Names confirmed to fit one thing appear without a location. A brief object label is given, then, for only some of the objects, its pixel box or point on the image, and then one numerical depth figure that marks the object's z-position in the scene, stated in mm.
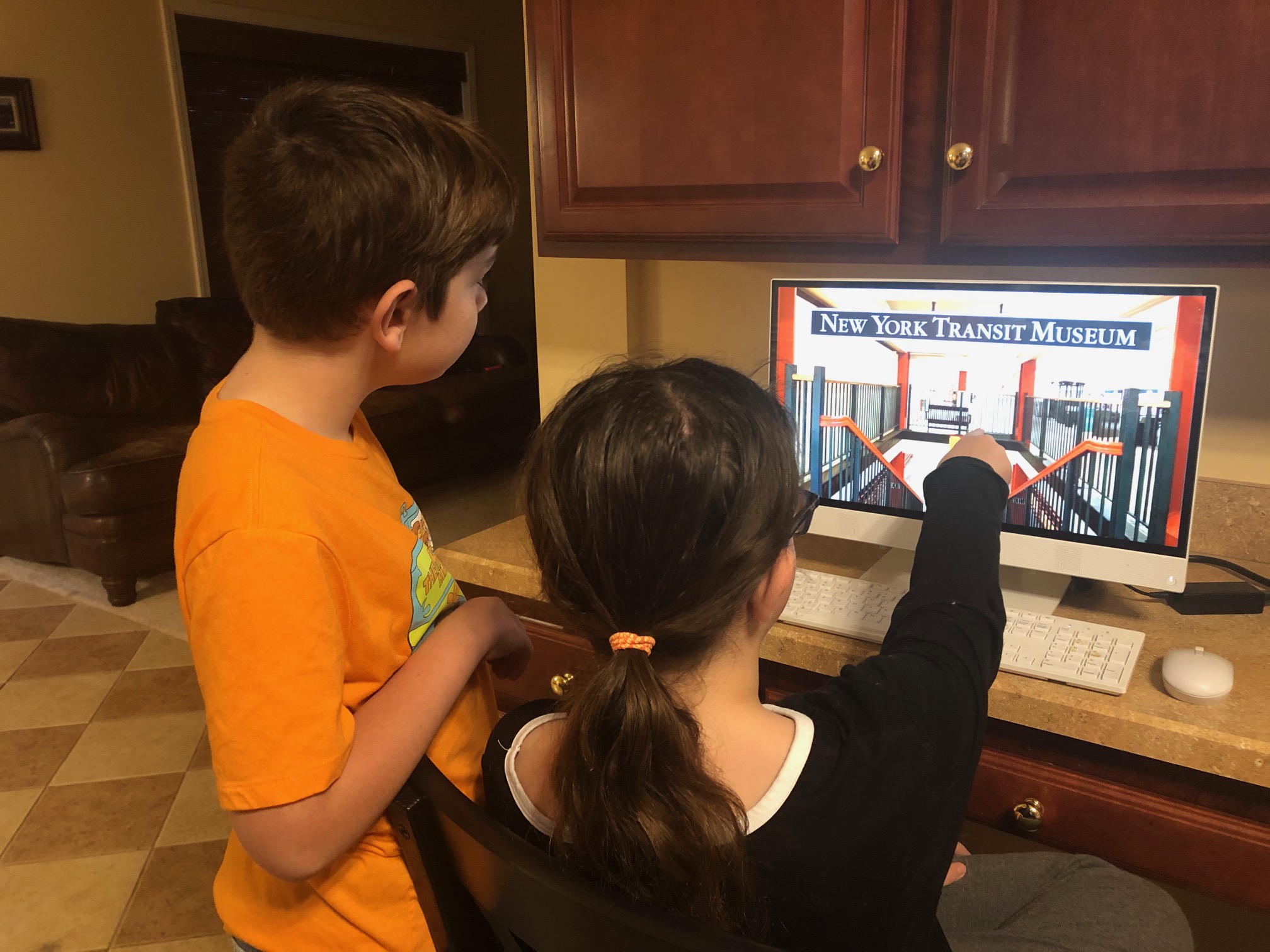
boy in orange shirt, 655
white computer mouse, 964
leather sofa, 3295
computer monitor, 1122
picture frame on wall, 3994
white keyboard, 1028
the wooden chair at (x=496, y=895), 484
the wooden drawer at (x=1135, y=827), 953
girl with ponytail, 644
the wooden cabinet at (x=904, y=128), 945
